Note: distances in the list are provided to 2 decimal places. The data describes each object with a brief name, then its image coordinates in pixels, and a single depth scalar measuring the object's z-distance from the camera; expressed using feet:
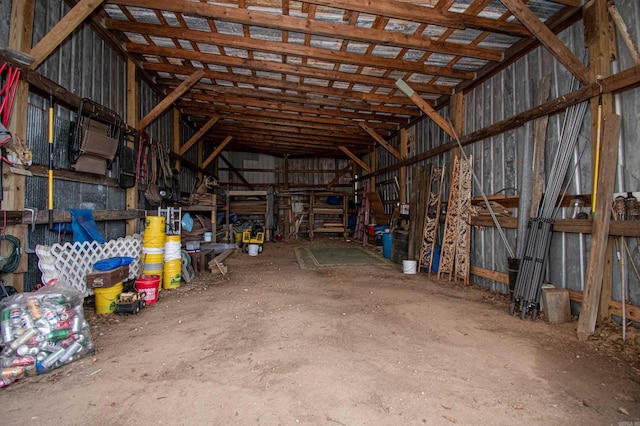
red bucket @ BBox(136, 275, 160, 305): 13.43
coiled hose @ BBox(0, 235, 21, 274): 9.76
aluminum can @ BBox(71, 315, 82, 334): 8.58
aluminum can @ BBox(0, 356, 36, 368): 7.36
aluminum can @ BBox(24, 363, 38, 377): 7.53
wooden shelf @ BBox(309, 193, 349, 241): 40.75
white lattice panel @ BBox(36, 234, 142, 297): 11.26
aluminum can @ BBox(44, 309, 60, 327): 8.10
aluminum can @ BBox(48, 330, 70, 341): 8.02
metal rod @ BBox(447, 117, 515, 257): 15.52
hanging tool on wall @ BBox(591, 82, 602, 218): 11.09
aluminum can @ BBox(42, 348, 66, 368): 7.80
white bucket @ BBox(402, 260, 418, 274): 20.68
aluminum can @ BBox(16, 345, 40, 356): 7.66
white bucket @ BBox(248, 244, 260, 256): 28.32
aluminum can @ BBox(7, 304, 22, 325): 7.81
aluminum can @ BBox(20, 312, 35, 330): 7.85
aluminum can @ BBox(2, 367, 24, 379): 7.19
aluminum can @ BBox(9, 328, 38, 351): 7.62
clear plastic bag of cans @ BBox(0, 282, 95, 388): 7.56
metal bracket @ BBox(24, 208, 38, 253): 10.78
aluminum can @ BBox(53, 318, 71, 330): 8.20
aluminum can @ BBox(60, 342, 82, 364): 8.14
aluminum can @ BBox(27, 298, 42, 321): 8.03
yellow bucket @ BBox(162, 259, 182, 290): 16.33
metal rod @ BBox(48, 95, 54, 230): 11.72
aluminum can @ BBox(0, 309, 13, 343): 7.62
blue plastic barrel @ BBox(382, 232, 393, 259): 27.12
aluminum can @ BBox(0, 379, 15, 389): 7.07
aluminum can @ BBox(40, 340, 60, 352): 7.88
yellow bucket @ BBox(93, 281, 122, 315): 11.90
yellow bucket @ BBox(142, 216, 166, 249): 15.23
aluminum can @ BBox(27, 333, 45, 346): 7.79
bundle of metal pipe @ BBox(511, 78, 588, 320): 12.36
